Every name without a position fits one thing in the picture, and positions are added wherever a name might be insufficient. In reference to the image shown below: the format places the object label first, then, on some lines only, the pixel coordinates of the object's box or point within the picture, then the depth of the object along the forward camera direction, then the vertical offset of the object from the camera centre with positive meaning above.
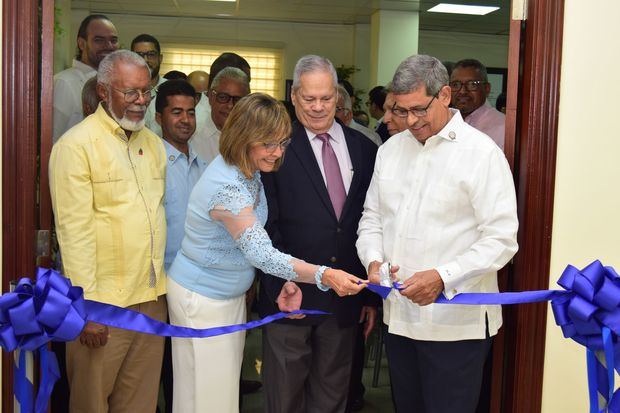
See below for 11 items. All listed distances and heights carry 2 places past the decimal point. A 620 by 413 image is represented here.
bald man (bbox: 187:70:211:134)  4.57 +0.29
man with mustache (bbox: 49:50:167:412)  2.58 -0.30
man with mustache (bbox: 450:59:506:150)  3.95 +0.32
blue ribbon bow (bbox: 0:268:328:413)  1.90 -0.46
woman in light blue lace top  2.58 -0.40
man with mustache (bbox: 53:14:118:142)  3.54 +0.36
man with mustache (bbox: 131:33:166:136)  4.55 +0.57
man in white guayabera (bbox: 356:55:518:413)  2.49 -0.28
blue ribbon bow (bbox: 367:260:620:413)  1.96 -0.44
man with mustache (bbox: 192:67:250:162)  4.02 +0.23
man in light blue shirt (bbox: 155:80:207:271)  3.09 -0.04
